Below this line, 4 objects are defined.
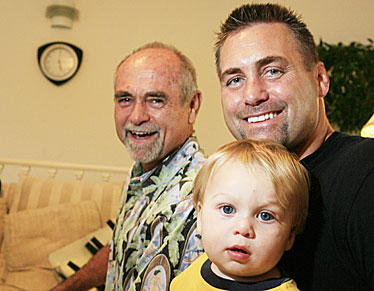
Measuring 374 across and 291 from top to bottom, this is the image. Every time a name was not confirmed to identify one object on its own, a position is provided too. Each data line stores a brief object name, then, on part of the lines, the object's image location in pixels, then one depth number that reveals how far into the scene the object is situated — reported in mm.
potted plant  3920
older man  1497
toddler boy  917
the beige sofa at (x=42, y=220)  2934
